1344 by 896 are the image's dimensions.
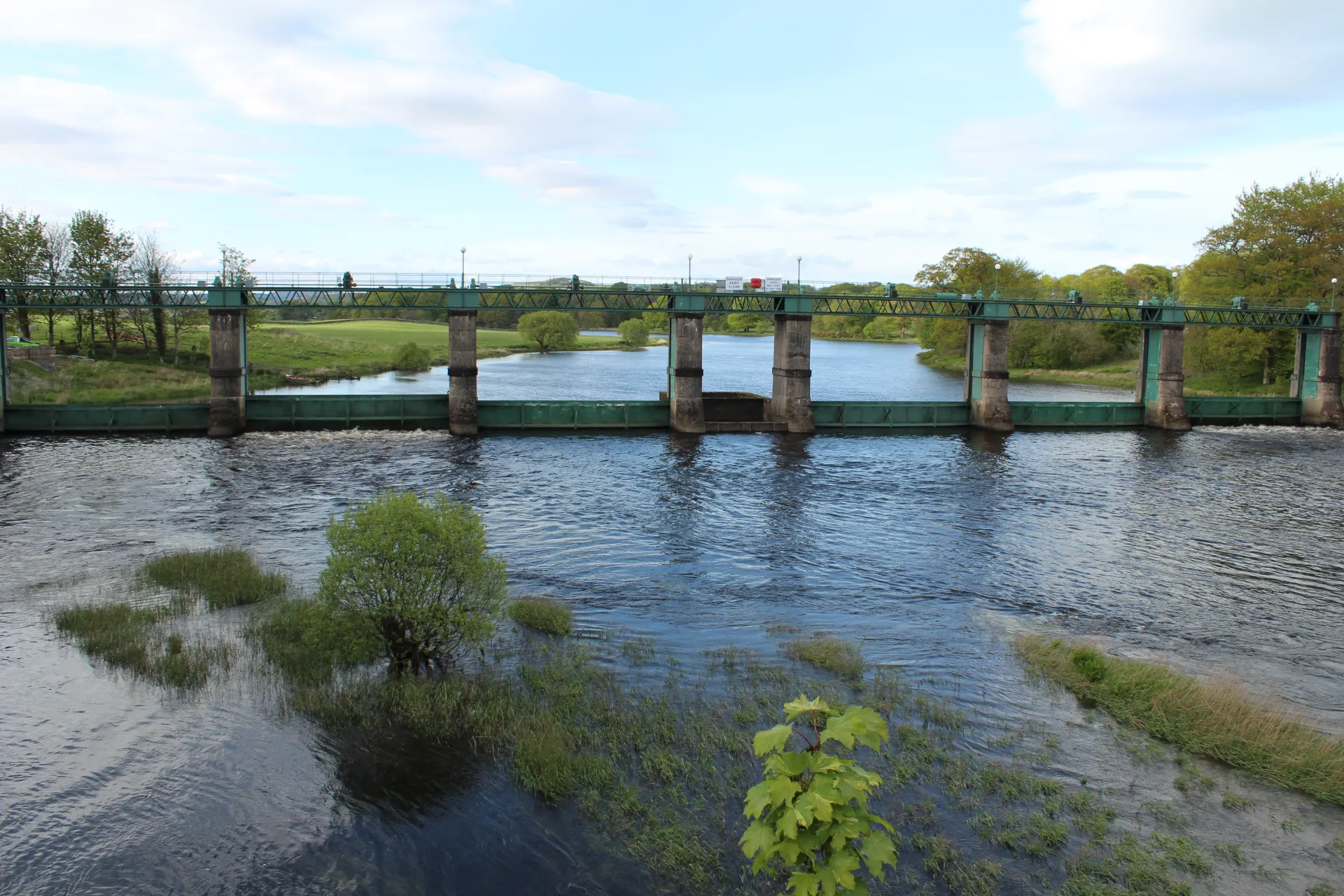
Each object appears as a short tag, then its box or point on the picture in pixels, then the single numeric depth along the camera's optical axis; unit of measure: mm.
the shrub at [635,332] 158250
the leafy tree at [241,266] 89331
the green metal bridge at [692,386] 49406
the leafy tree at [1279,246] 74562
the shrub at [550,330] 139750
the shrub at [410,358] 101750
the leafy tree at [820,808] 7141
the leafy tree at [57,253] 72312
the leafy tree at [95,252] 73000
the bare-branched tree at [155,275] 72938
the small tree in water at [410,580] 16469
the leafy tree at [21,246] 69188
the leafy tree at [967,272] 109938
